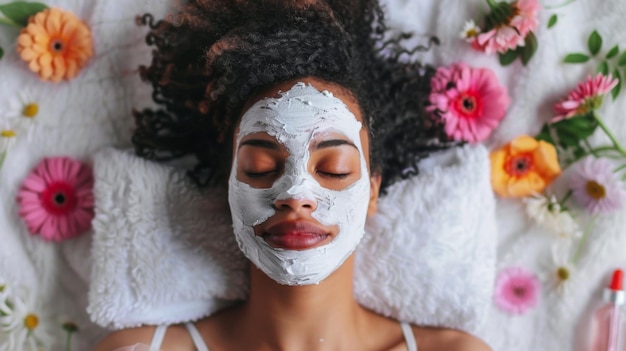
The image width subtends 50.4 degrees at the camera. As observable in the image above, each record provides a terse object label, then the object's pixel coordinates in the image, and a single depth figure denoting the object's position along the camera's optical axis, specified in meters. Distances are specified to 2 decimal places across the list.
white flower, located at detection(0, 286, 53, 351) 1.16
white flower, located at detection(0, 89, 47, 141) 1.18
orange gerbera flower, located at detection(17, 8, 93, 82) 1.15
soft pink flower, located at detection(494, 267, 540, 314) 1.21
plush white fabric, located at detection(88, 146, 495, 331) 1.11
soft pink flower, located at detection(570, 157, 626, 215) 1.18
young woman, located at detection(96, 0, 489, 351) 0.94
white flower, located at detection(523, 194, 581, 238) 1.20
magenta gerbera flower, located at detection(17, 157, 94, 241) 1.17
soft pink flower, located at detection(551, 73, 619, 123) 1.17
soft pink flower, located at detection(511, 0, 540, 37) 1.17
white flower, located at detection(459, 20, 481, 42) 1.19
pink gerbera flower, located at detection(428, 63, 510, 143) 1.18
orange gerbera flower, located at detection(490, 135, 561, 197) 1.19
